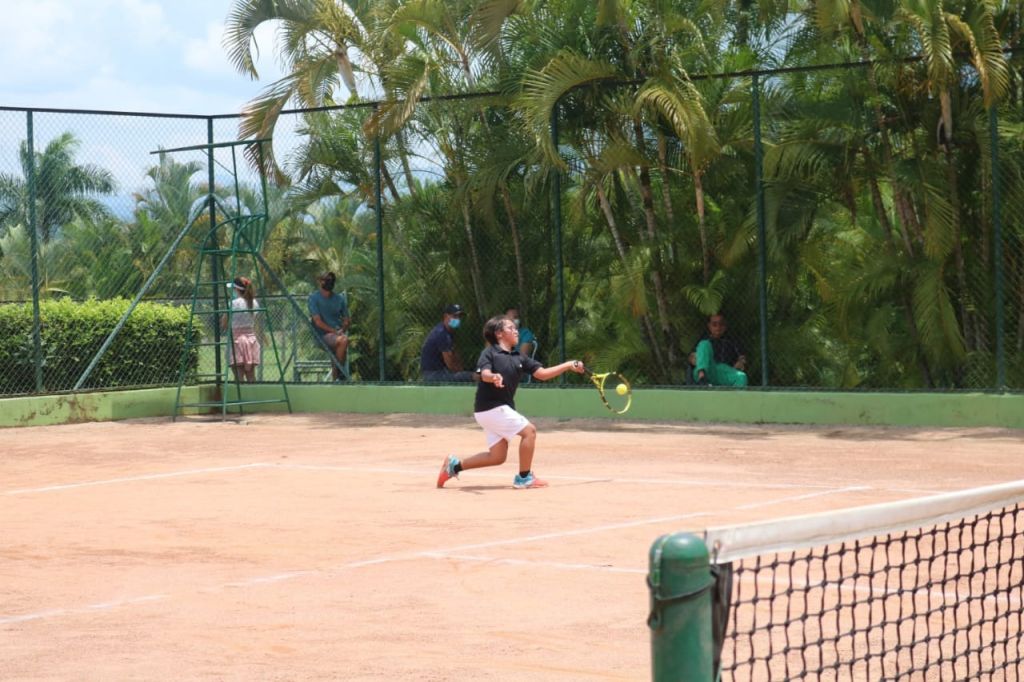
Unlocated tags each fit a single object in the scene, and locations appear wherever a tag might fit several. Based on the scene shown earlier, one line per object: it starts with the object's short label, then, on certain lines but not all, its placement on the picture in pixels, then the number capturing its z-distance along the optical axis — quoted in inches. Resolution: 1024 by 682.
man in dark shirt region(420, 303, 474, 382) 695.1
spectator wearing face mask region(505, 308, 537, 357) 684.1
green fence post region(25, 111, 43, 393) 659.4
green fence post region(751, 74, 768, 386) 614.9
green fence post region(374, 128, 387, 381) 705.6
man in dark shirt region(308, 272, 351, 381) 736.3
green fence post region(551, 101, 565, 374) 660.7
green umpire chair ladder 679.7
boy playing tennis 429.4
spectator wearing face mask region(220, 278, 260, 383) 738.2
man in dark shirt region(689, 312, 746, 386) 638.5
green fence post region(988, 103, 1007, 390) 560.4
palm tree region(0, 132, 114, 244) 733.9
